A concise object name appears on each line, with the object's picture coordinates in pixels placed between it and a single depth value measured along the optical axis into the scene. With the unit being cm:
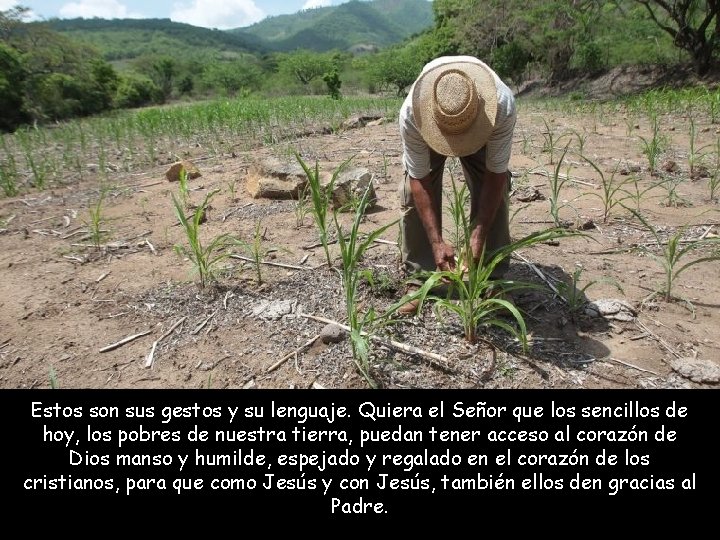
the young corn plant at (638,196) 314
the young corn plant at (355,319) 169
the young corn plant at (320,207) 227
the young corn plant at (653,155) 380
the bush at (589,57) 1573
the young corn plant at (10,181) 457
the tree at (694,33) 1091
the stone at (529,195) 353
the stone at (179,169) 461
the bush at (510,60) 1950
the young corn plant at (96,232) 297
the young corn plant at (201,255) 236
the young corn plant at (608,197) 298
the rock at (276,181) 385
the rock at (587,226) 294
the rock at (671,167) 394
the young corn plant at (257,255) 246
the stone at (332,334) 197
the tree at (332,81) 2373
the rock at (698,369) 163
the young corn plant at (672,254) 207
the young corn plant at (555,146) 447
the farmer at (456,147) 175
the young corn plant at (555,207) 284
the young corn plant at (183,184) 298
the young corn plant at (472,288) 174
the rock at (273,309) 222
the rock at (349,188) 345
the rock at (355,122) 855
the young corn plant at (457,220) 186
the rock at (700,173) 374
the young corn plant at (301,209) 327
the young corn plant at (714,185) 324
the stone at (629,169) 396
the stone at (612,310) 204
